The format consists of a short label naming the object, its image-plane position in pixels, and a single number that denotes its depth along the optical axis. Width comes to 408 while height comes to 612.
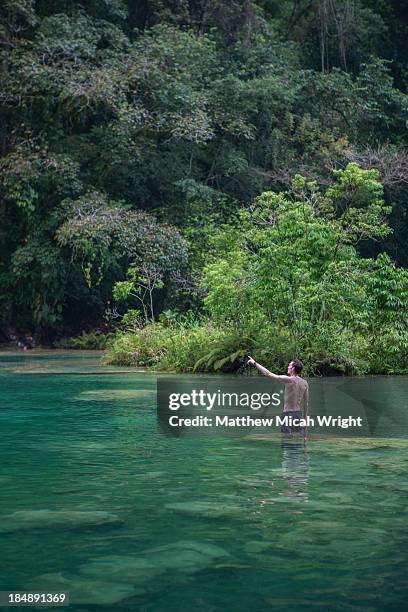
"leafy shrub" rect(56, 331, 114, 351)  36.00
